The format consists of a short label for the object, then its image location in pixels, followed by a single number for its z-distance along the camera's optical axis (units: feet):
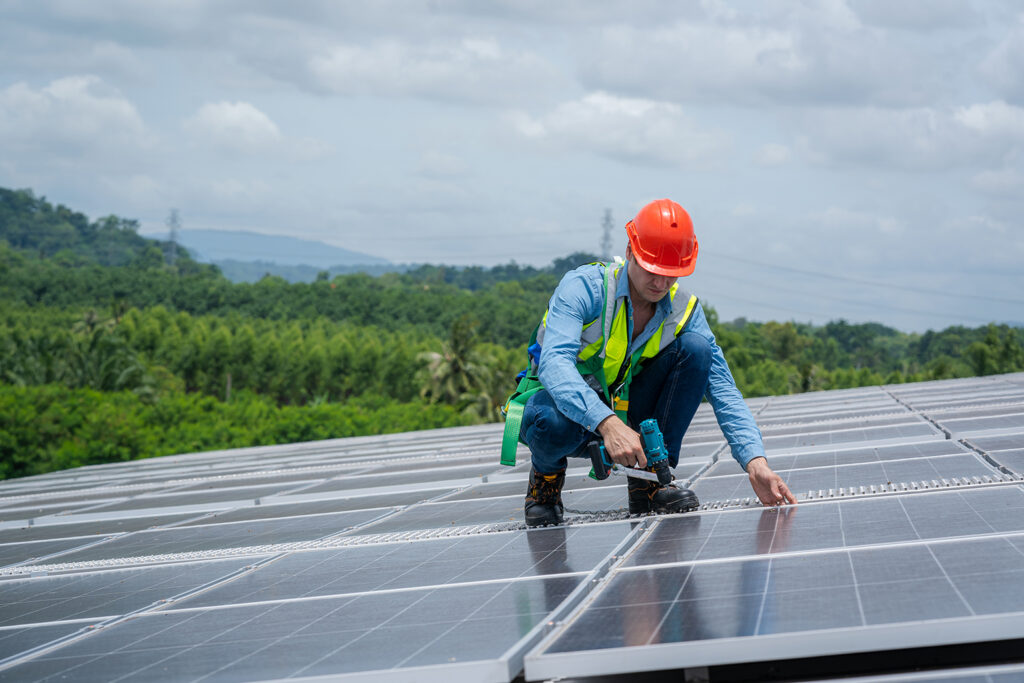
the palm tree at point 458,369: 202.18
